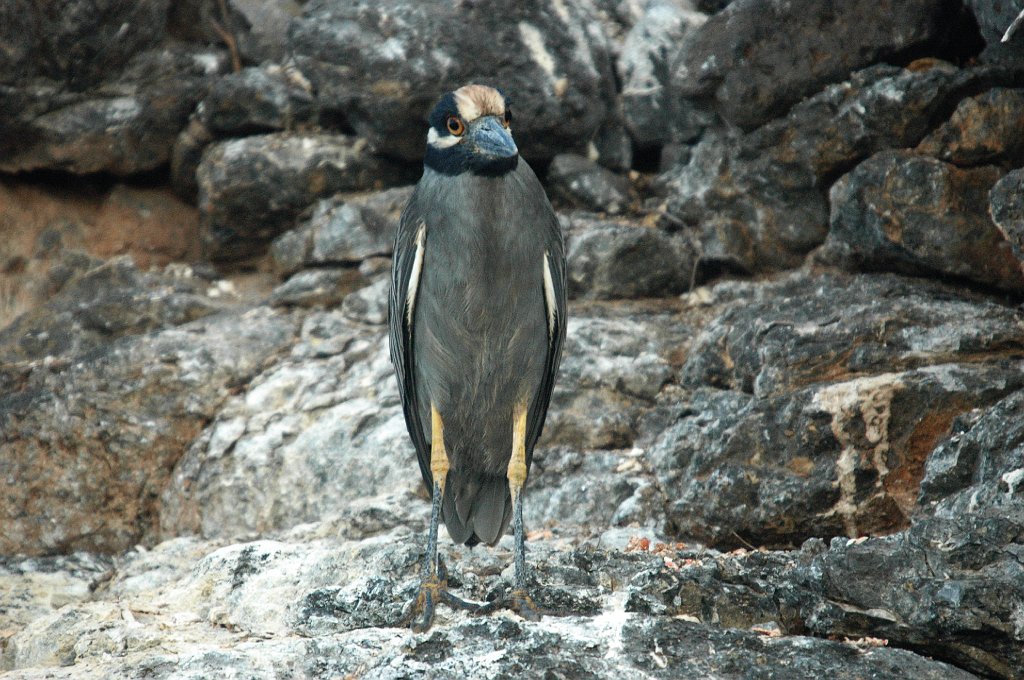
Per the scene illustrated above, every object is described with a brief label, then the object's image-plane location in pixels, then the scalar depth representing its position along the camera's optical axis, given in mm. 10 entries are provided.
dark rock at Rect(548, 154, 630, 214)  13531
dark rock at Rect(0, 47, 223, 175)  13789
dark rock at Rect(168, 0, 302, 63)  15094
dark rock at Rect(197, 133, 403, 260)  13930
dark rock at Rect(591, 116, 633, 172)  14234
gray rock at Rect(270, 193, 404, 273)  13312
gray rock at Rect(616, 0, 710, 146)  14312
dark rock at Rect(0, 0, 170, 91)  13195
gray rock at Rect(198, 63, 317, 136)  14375
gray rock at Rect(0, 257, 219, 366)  12898
